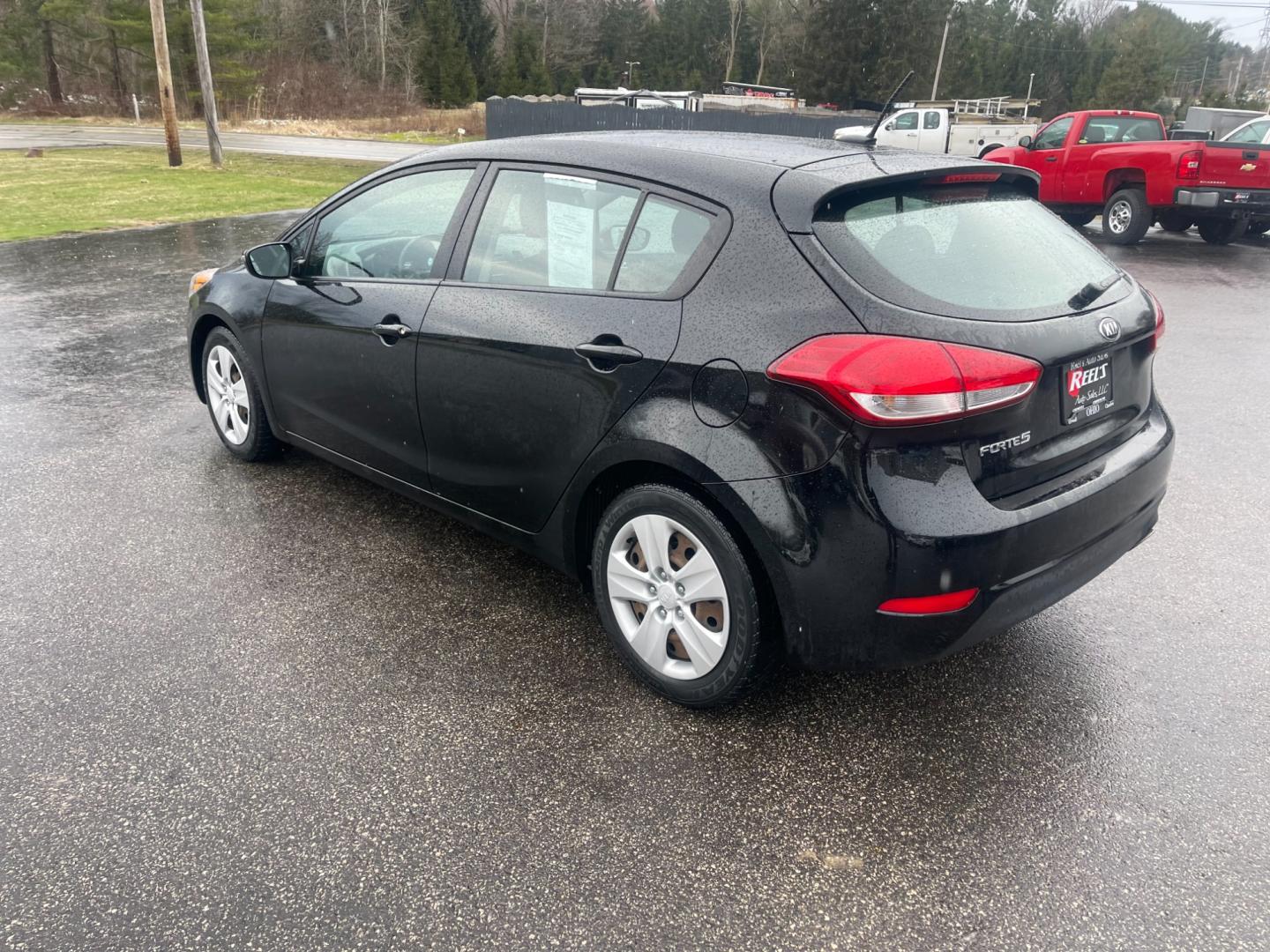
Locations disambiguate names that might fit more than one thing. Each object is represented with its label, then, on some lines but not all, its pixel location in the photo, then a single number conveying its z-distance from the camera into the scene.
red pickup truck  12.67
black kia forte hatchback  2.53
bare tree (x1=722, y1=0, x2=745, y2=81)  85.00
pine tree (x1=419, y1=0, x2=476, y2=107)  67.88
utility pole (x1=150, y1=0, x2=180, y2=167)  21.44
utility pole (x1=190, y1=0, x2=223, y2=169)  22.09
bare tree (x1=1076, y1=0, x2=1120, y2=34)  93.44
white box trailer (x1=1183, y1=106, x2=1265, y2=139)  24.90
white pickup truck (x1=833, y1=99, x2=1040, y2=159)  28.62
